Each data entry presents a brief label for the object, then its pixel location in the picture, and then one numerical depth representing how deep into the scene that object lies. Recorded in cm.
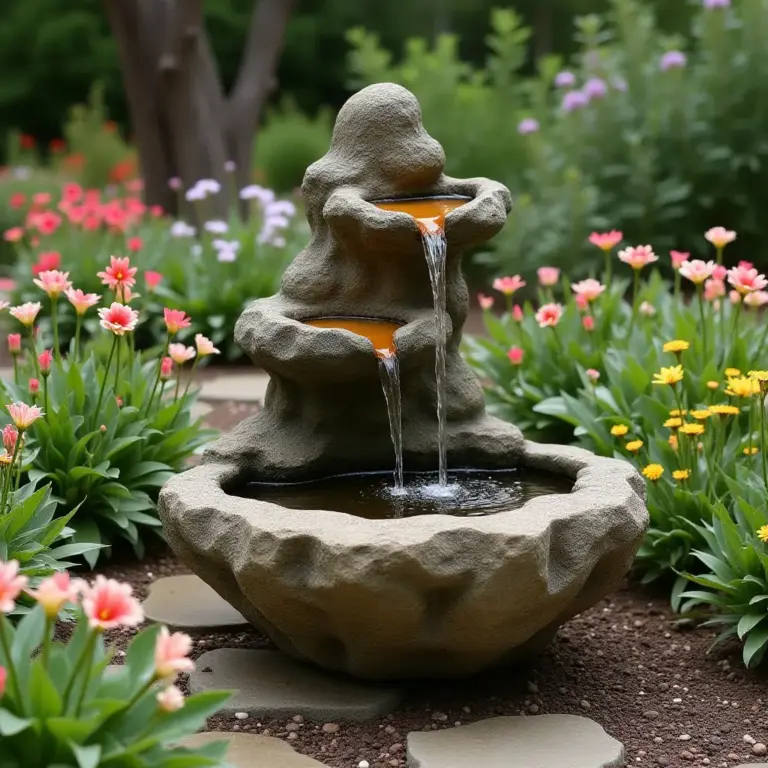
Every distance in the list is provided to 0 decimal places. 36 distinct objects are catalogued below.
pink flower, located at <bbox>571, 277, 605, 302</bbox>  478
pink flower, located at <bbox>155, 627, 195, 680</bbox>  196
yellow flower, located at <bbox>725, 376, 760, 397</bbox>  351
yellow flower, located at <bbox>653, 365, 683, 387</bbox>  372
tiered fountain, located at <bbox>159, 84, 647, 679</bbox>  282
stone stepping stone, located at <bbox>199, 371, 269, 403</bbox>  649
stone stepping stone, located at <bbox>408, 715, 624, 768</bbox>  278
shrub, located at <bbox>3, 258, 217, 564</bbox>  386
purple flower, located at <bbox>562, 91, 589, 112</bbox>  922
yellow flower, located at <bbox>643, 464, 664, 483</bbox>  375
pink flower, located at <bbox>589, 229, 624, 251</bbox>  484
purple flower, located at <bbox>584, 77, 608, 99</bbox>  933
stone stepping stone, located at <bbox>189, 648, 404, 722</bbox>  306
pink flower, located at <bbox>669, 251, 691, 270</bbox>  458
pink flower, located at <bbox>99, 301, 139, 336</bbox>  344
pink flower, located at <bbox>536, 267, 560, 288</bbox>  526
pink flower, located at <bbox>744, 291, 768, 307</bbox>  416
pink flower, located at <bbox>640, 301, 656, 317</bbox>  521
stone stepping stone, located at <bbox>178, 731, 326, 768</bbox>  278
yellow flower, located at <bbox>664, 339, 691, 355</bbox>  377
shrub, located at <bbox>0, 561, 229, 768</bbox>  201
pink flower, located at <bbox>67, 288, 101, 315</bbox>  365
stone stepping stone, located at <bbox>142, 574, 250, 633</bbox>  370
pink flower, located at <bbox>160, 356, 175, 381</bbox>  408
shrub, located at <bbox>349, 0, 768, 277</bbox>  923
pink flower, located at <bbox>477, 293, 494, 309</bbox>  540
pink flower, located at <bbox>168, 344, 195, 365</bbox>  394
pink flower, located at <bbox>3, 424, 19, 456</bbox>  310
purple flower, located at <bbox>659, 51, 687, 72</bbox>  901
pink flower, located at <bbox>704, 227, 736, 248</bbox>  445
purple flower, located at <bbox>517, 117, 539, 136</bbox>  898
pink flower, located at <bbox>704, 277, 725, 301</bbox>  471
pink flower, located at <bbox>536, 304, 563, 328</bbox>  453
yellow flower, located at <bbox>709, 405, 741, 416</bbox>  356
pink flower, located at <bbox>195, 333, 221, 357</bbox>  392
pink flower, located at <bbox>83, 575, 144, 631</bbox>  201
